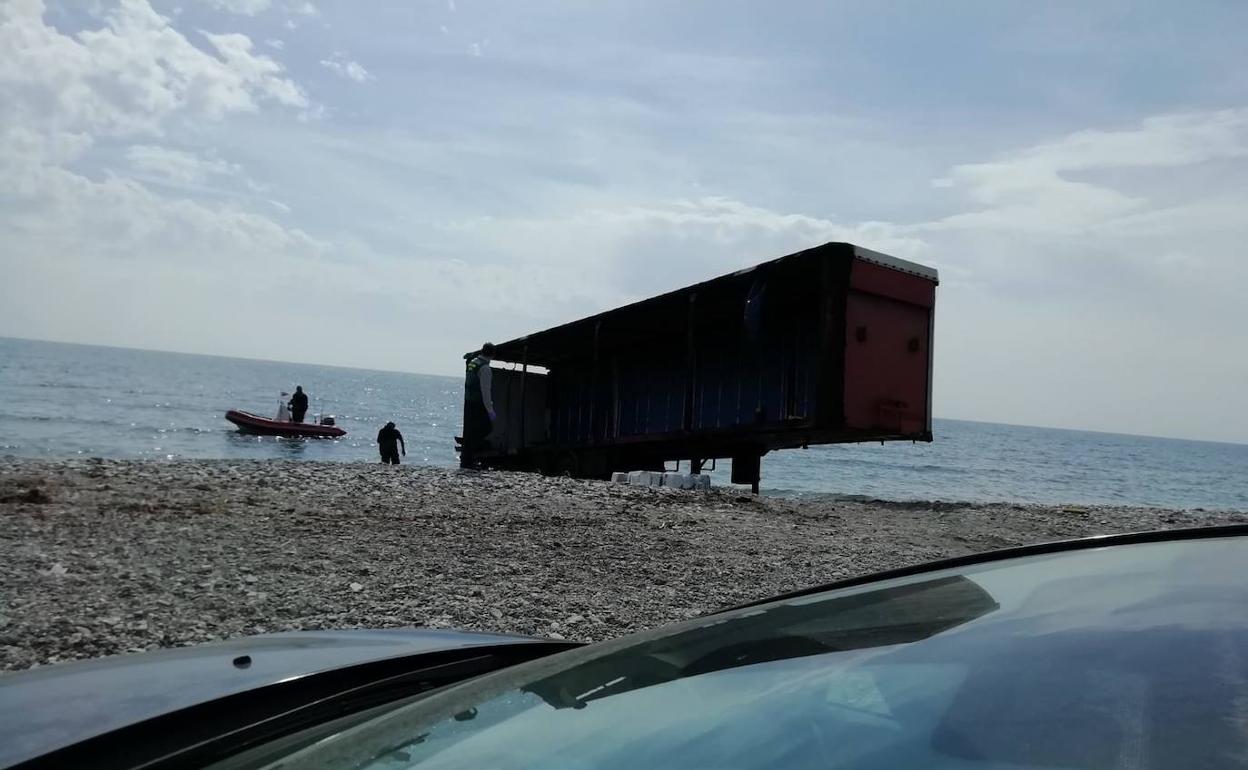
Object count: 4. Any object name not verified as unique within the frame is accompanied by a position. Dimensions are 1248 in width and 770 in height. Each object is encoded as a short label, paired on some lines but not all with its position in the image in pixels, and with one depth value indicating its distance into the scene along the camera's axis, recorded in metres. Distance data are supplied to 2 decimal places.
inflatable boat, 35.69
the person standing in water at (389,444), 21.55
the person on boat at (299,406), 34.78
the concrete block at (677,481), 15.05
